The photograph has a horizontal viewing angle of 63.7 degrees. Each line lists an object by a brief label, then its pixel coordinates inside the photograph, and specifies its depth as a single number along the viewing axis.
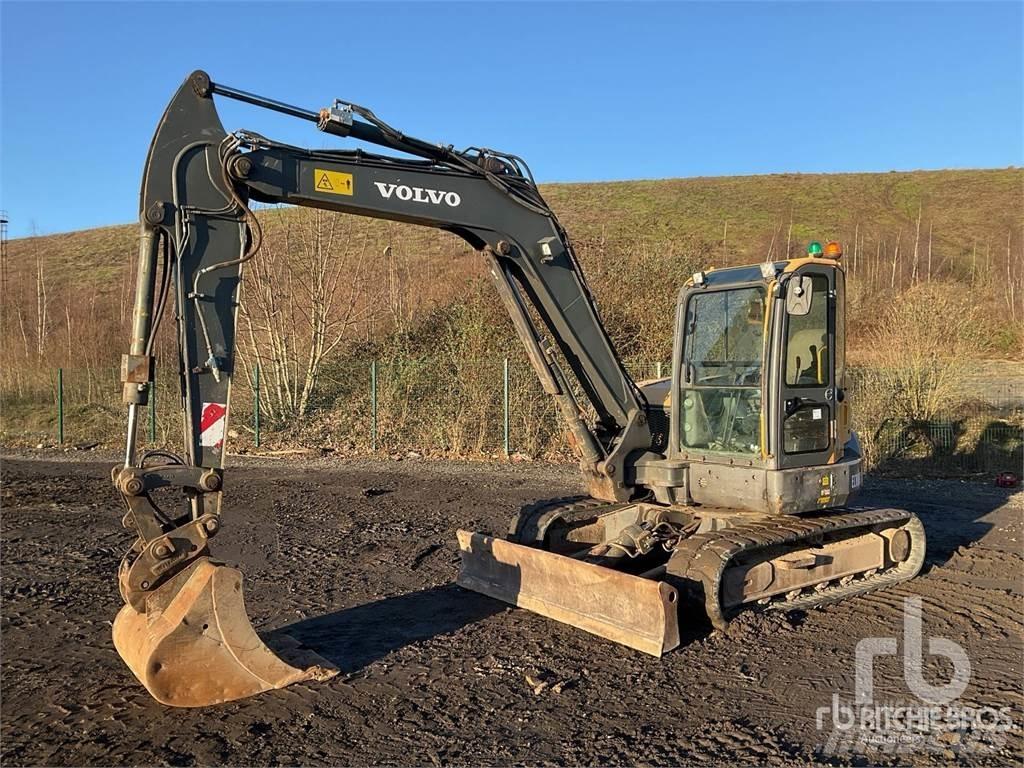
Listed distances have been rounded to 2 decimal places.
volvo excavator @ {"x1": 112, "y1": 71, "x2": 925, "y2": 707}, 4.62
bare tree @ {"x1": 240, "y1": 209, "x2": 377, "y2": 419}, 16.77
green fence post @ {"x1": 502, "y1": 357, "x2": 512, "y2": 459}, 15.24
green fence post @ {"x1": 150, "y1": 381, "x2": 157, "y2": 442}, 16.89
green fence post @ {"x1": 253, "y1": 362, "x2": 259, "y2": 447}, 16.05
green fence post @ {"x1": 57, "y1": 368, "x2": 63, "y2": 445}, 17.12
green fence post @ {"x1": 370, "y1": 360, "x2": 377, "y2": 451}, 15.80
